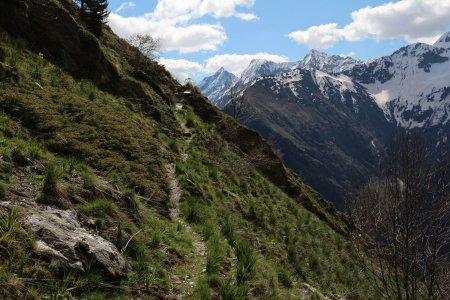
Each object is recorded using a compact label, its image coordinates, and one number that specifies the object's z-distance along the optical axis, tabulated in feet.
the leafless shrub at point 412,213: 37.50
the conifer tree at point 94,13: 101.09
